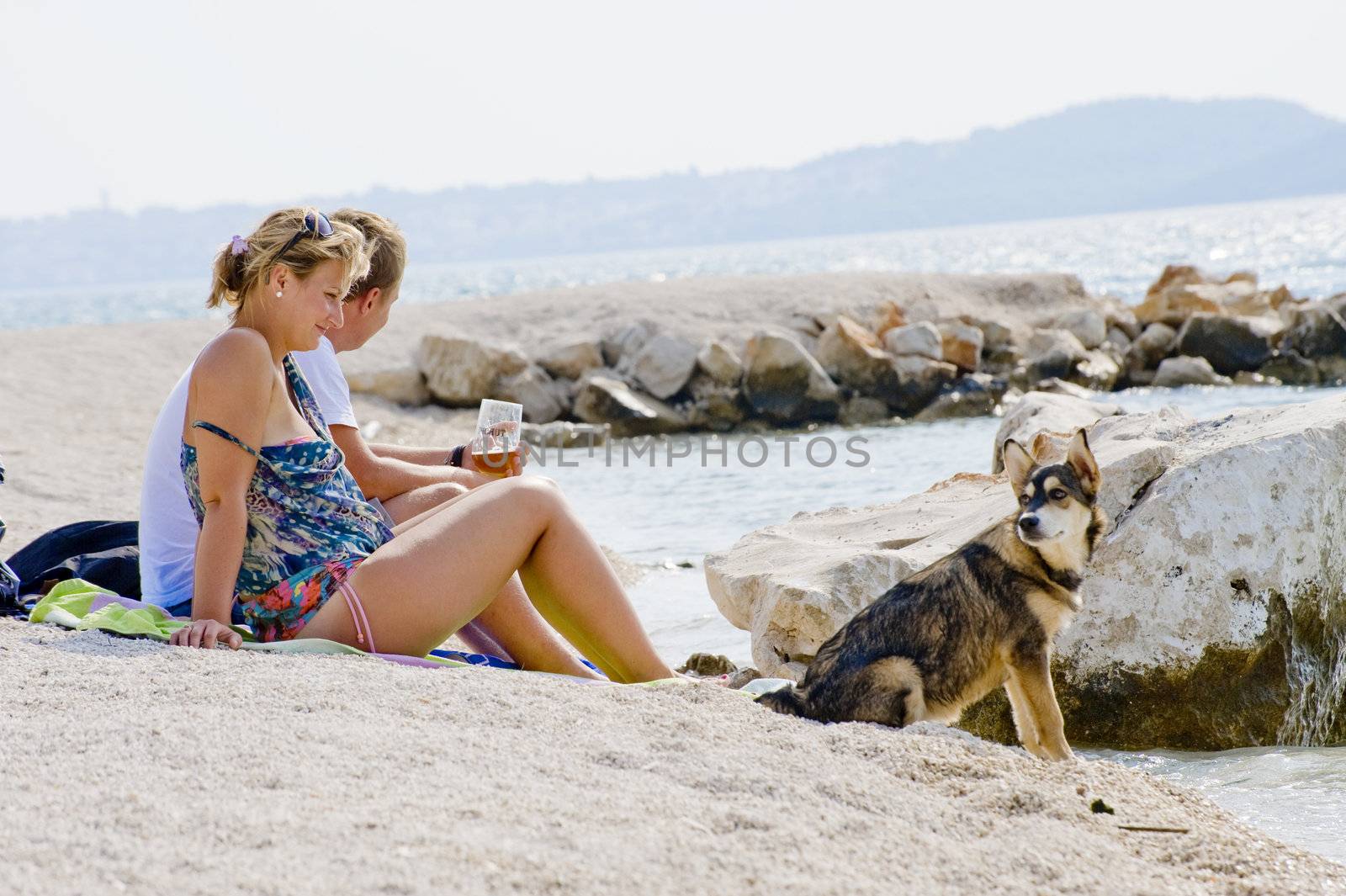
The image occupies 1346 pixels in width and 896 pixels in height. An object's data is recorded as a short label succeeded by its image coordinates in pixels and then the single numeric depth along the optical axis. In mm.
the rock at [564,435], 17531
